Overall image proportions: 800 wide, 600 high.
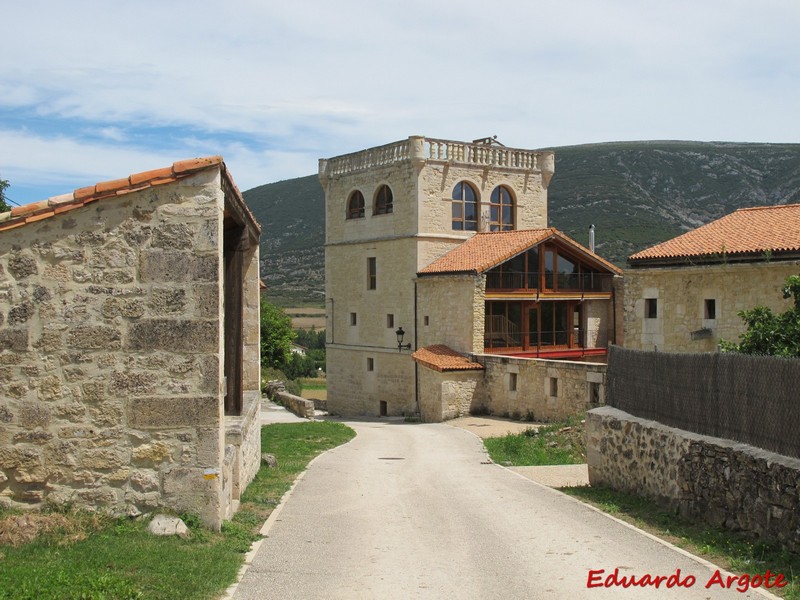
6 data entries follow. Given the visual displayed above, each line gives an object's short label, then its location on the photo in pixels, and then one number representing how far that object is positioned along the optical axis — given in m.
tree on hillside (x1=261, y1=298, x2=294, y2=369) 41.78
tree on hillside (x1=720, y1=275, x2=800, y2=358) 13.18
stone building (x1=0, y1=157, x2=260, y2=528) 8.88
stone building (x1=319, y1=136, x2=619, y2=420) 30.55
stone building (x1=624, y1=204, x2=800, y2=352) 20.02
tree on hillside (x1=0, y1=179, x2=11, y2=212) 21.47
